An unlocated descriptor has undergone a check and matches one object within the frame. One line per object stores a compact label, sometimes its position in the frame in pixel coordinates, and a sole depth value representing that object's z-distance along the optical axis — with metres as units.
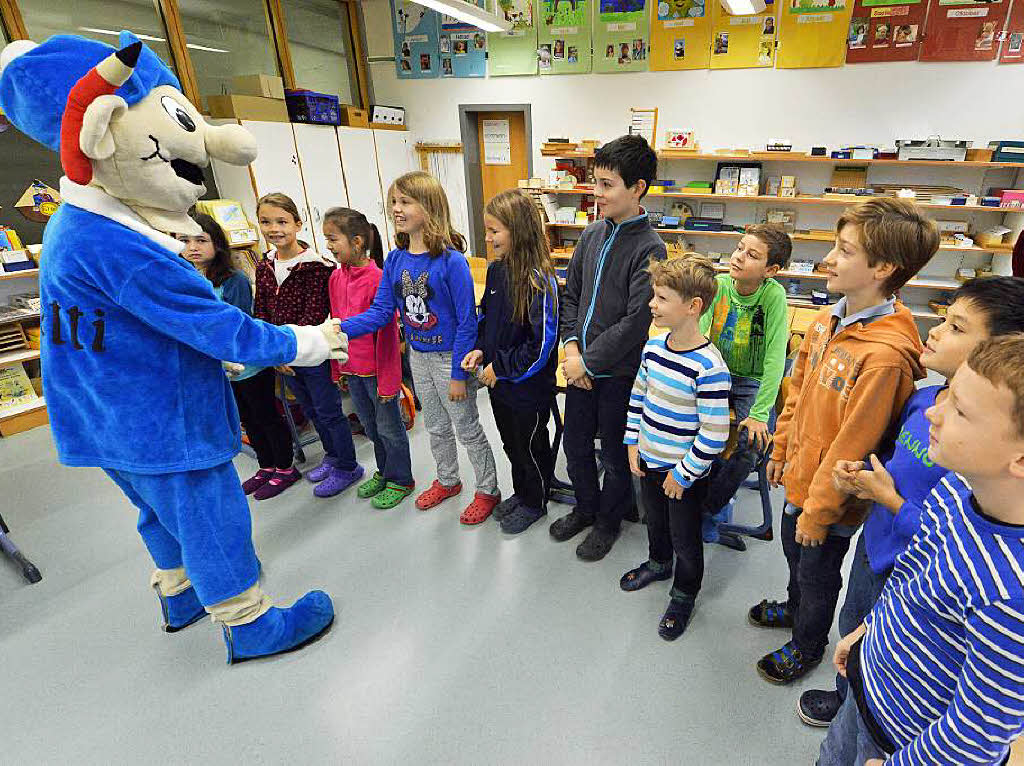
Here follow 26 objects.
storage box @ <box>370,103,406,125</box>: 5.18
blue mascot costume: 1.12
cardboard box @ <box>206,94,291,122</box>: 3.95
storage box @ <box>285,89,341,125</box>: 4.41
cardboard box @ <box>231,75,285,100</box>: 4.09
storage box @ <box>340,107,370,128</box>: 4.89
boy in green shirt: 1.82
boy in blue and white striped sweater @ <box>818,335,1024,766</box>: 0.64
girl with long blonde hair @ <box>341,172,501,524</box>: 1.98
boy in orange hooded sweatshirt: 1.13
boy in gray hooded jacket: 1.72
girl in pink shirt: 2.18
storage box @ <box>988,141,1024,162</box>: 3.71
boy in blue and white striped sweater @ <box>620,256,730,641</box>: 1.45
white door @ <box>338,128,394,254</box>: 4.92
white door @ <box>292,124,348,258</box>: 4.49
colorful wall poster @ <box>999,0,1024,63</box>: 3.64
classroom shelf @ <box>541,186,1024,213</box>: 3.90
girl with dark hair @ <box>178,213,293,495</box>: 2.25
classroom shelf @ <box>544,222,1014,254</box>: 3.91
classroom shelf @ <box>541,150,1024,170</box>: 3.79
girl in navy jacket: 1.87
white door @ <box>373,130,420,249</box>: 5.27
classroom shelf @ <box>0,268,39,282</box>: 3.20
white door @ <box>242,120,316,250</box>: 4.10
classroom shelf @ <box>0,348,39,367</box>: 3.30
